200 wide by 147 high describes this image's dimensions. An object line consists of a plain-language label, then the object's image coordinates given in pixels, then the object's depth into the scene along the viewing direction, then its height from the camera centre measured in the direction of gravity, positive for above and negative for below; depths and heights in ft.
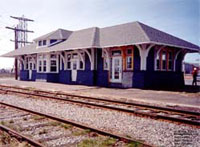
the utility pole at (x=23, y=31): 157.25 +28.58
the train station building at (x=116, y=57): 57.82 +4.62
